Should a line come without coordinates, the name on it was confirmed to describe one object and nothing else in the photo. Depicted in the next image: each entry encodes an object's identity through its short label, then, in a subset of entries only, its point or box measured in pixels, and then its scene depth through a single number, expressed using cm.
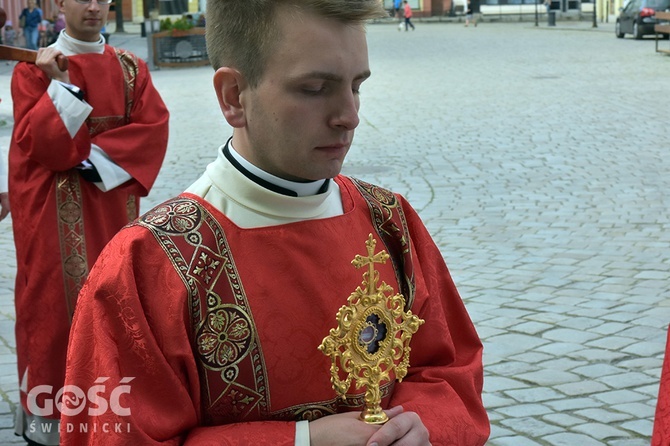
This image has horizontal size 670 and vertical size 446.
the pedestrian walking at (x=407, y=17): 4552
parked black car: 3141
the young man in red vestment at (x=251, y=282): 193
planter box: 2630
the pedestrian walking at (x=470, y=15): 5016
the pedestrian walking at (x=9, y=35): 3130
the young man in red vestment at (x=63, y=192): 446
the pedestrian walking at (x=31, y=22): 3172
